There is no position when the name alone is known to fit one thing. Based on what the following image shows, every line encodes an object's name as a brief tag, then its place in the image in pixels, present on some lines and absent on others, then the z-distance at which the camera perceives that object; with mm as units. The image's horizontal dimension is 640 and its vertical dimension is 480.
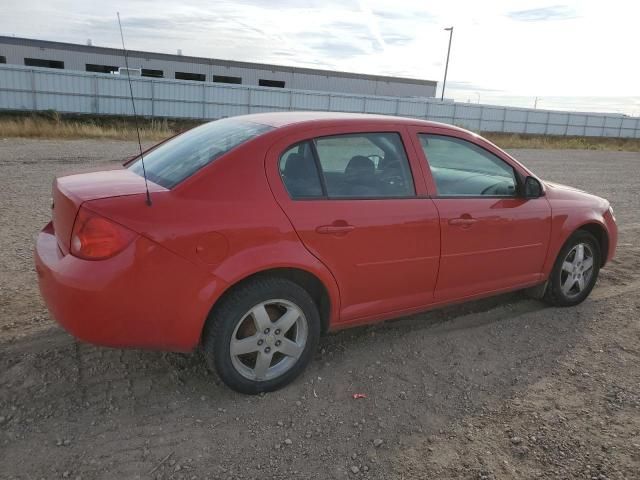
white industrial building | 40375
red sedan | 2719
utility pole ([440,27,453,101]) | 47644
